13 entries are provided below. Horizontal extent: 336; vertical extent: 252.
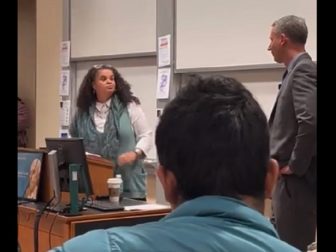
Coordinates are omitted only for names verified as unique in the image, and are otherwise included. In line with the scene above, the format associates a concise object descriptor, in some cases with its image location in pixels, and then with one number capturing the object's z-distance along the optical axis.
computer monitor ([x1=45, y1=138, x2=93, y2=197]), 3.26
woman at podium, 4.23
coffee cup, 3.51
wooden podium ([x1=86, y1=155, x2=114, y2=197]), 3.53
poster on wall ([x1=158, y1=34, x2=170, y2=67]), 5.02
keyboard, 3.23
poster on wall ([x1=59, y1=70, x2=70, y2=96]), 6.20
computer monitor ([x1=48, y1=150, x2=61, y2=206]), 3.21
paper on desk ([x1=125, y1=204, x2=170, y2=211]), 3.29
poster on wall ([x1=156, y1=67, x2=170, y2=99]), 4.99
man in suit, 3.24
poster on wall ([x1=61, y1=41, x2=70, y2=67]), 6.21
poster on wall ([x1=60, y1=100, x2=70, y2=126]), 6.12
